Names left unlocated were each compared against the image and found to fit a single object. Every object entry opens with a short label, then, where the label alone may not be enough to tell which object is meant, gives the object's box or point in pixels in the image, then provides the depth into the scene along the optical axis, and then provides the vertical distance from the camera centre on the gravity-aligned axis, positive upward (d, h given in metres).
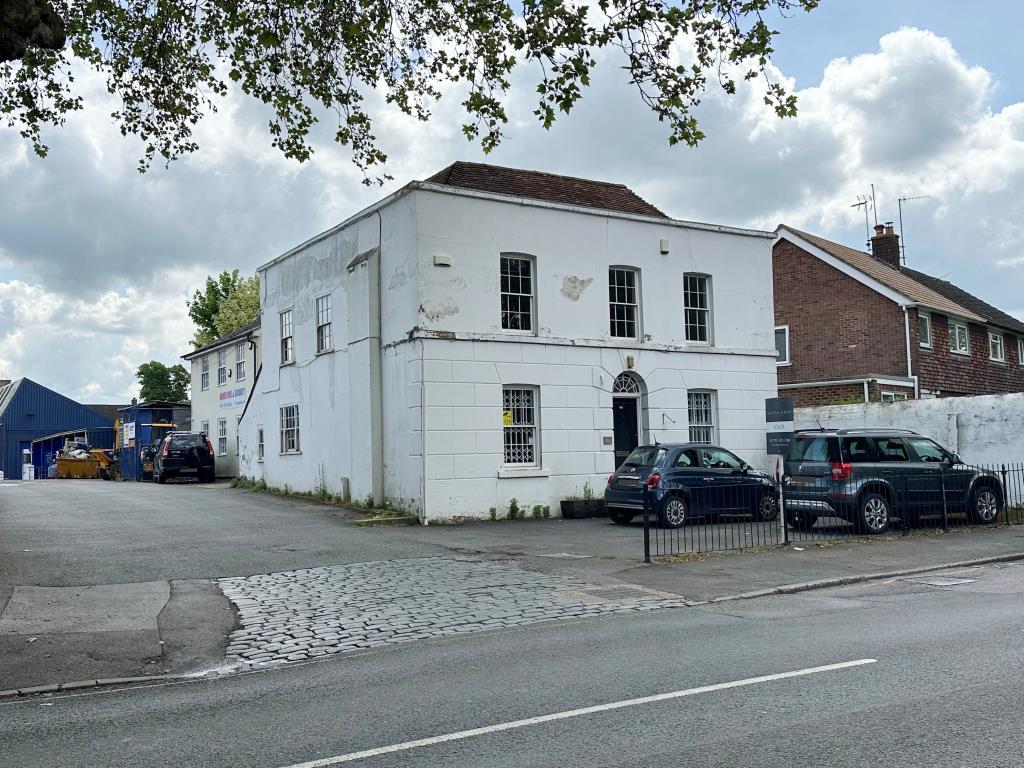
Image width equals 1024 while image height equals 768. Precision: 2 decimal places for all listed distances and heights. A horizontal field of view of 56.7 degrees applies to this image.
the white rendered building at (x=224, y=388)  34.38 +2.64
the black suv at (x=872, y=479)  16.27 -0.68
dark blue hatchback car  17.22 -0.75
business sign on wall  34.56 +2.13
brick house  29.95 +3.58
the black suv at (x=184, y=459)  33.47 -0.09
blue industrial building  61.91 +2.85
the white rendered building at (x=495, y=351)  19.47 +2.20
